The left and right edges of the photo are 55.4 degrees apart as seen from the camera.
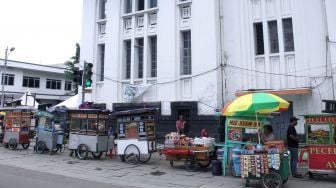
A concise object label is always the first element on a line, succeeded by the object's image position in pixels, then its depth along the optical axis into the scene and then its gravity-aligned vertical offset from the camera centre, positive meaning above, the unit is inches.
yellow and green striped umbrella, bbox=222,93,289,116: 369.1 +25.1
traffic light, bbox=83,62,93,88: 594.2 +95.3
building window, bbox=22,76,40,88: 1690.0 +238.6
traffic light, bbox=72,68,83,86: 613.0 +95.7
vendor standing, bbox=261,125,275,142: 403.1 -10.0
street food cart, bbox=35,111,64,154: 632.4 -17.0
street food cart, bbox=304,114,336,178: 386.0 -21.7
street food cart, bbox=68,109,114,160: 566.3 -11.9
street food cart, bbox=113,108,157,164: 529.3 -13.0
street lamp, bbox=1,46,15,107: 1299.2 +308.2
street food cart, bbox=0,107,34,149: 701.9 -1.3
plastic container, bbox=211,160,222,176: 433.7 -56.6
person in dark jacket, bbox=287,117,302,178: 418.0 -26.1
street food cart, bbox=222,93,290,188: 348.5 -23.5
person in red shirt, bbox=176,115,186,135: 690.2 +0.4
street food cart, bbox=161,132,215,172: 463.5 -35.9
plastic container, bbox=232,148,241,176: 382.3 -42.8
